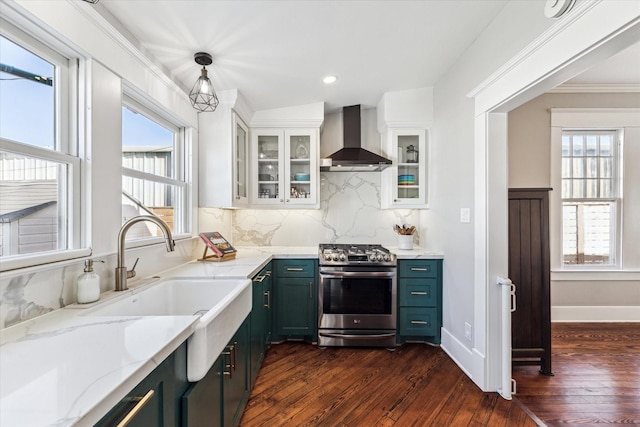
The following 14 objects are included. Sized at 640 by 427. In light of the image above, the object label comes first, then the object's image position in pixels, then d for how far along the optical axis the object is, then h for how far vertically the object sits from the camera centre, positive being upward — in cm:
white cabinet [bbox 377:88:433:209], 300 +76
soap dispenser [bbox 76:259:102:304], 124 -33
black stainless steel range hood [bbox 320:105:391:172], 289 +61
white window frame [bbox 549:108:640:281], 317 +46
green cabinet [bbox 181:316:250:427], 102 -80
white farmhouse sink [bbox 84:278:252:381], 103 -49
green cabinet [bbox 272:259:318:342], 275 -84
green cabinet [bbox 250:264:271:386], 198 -83
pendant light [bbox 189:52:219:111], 185 +85
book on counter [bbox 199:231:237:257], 232 -27
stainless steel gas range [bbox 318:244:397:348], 267 -85
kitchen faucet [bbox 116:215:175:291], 142 -15
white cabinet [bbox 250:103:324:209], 307 +62
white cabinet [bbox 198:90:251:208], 254 +53
